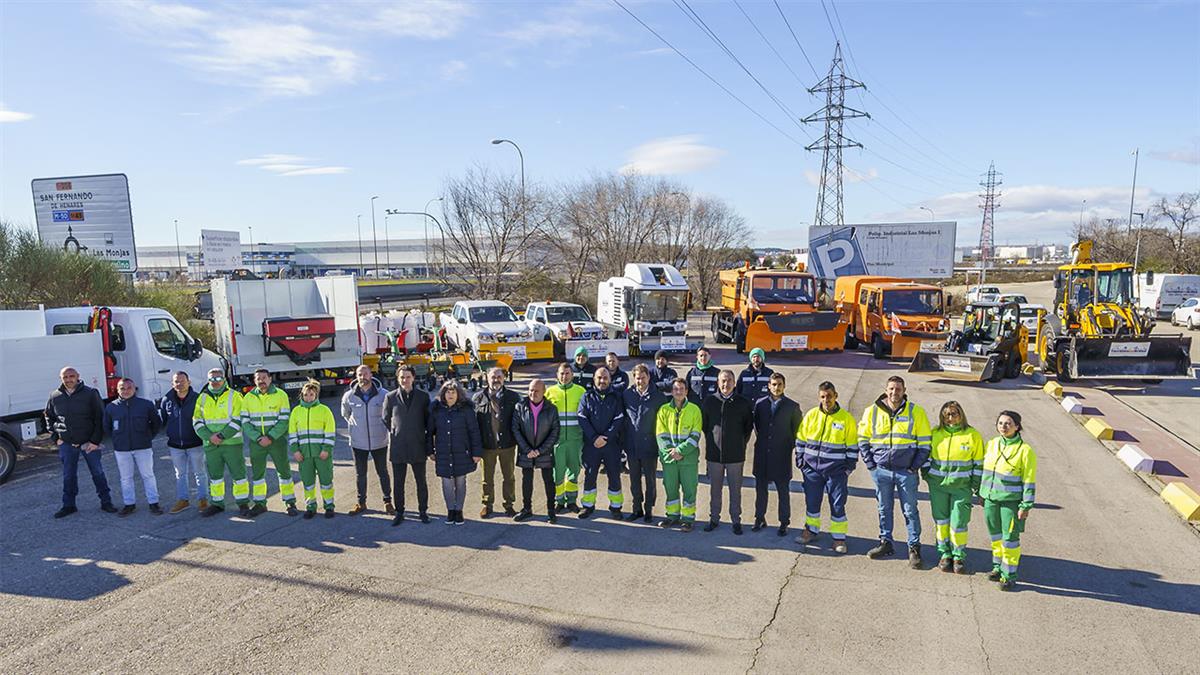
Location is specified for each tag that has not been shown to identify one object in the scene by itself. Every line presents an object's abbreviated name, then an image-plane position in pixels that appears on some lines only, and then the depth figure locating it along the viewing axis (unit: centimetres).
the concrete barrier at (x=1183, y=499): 721
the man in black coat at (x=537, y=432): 710
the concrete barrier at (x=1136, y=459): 895
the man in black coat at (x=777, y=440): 662
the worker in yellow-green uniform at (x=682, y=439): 681
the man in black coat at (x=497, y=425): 723
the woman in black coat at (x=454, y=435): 709
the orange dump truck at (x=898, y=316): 1936
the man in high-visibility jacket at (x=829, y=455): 625
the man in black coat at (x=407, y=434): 720
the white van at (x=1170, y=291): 3241
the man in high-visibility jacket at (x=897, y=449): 591
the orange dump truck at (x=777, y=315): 1977
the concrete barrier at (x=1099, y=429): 1077
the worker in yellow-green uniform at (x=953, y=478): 569
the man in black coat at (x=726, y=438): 681
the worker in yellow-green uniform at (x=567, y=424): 732
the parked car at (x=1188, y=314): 2842
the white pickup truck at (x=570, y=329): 1827
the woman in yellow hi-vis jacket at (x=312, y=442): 734
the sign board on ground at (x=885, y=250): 3312
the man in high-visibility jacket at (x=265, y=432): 746
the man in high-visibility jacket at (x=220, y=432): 742
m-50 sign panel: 1905
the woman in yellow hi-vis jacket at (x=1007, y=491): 537
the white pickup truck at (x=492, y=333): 1764
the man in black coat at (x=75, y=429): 762
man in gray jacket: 744
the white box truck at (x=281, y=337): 1399
